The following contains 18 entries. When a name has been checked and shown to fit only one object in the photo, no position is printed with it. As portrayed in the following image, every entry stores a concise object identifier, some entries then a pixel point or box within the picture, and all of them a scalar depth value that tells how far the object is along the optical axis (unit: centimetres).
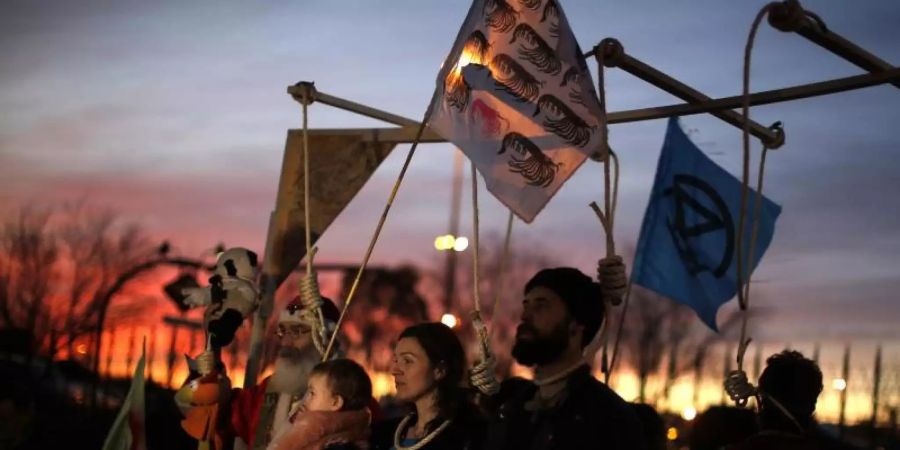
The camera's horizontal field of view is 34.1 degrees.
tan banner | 705
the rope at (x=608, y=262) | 466
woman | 512
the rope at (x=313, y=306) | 621
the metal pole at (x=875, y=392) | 1777
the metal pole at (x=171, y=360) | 1978
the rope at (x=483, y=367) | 522
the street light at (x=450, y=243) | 1291
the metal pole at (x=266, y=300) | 700
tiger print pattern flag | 523
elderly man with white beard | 641
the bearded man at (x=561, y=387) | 420
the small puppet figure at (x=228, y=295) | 702
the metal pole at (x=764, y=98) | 502
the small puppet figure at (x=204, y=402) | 671
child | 517
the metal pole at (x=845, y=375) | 1764
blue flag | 598
